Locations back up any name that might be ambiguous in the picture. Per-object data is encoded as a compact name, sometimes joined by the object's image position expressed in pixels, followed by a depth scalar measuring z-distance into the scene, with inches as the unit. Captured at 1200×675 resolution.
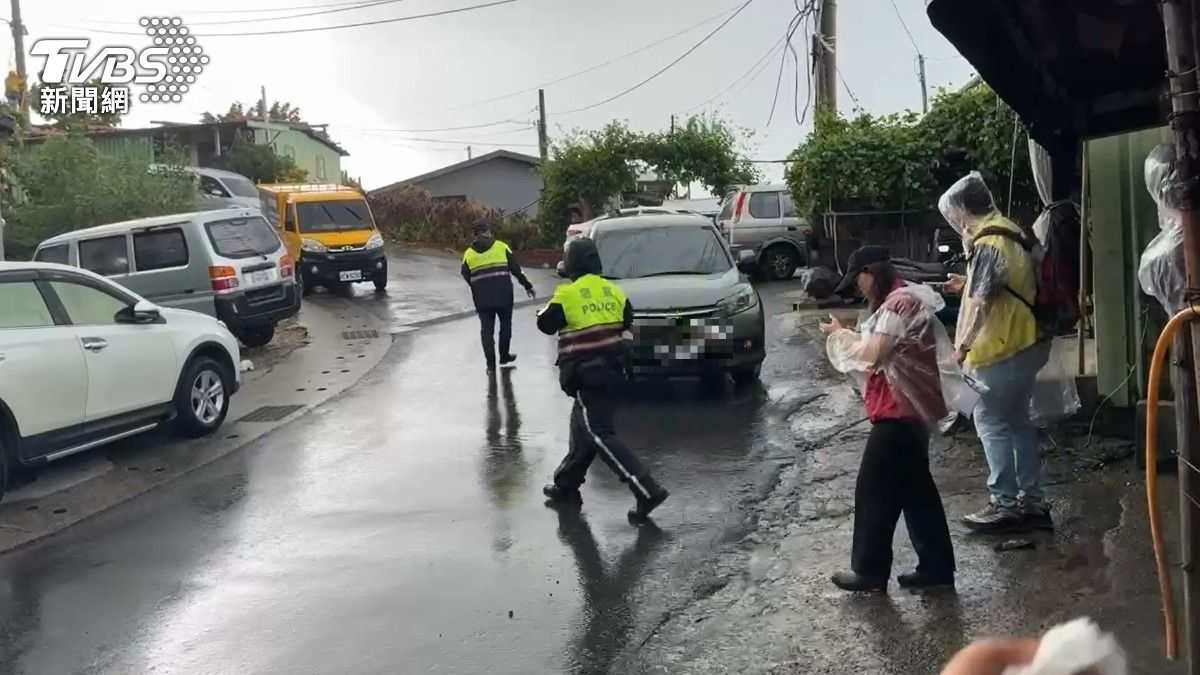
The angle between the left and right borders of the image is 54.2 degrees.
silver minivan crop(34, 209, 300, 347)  587.8
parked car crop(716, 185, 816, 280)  866.1
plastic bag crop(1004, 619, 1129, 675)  67.9
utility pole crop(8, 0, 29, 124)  1134.4
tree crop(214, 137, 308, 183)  1456.7
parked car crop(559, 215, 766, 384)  416.2
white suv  327.9
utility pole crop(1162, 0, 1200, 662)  128.0
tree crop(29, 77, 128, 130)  888.3
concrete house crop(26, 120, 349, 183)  1373.0
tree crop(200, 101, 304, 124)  1890.5
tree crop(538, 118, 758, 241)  1235.9
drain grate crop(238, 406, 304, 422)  444.8
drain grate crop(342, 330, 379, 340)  680.4
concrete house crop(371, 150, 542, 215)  1824.6
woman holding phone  211.9
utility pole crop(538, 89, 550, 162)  1699.1
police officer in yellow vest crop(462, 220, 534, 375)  503.2
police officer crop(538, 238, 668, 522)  282.0
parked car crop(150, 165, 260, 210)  1028.5
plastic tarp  171.5
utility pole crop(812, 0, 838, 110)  765.9
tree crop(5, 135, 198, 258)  805.9
